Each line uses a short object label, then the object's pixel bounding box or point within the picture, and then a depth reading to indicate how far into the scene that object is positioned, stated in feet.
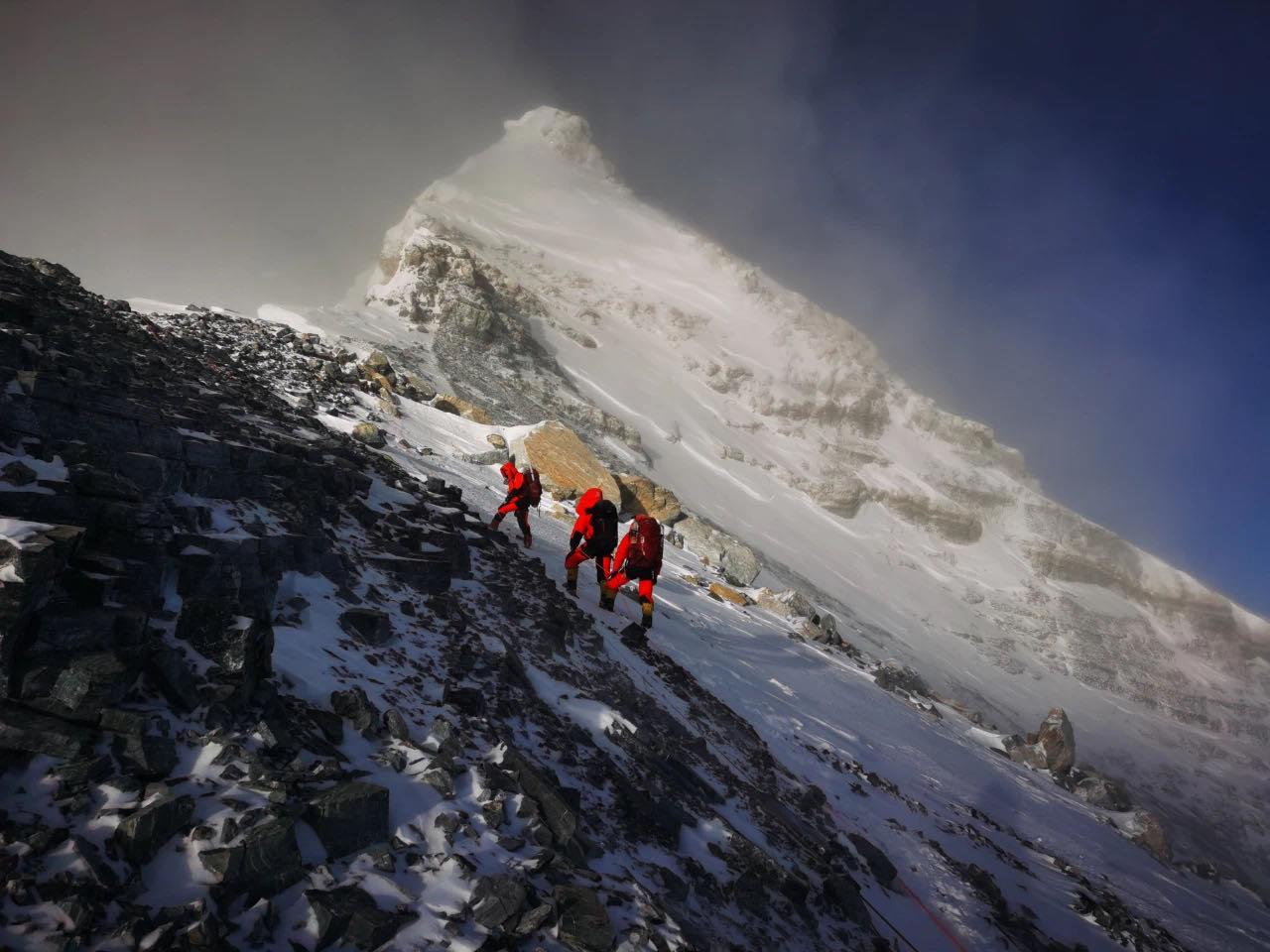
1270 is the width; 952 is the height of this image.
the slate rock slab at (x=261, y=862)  7.61
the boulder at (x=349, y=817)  9.03
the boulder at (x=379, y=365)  63.34
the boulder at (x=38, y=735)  7.50
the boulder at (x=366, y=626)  15.21
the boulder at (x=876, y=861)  21.83
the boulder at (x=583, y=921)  9.41
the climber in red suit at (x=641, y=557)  28.48
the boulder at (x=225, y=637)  10.55
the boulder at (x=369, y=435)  37.99
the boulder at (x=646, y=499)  70.95
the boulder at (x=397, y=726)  12.01
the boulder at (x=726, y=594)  55.08
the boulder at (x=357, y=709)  11.78
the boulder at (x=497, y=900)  8.98
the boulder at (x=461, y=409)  67.37
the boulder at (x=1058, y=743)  73.61
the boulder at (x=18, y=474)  10.59
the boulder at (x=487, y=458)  52.65
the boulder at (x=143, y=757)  8.25
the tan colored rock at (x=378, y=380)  58.17
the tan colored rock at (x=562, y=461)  58.54
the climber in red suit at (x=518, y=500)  33.09
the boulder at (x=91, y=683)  8.23
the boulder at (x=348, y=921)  7.77
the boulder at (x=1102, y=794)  66.59
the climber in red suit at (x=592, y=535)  29.53
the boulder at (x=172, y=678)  9.53
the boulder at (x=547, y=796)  11.74
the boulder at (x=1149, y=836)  54.60
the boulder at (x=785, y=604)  65.57
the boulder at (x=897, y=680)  61.77
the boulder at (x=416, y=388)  64.23
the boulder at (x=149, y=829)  7.35
